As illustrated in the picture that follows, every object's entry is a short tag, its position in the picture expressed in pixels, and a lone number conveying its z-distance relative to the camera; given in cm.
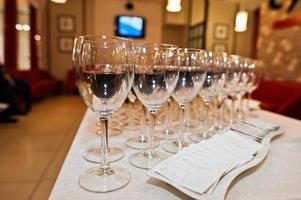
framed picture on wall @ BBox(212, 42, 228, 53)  706
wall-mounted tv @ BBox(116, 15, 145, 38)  654
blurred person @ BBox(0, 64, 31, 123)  324
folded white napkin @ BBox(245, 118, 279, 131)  76
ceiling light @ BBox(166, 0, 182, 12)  315
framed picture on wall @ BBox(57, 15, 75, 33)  662
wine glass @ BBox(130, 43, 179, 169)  53
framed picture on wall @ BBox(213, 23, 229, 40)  698
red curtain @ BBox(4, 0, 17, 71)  465
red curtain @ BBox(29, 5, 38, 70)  582
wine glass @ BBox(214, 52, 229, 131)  77
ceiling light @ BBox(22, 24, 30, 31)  608
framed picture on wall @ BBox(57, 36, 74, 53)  675
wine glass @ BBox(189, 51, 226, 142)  70
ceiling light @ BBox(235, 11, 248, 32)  440
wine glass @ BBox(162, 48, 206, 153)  60
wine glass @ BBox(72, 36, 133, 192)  45
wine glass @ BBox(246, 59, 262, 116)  93
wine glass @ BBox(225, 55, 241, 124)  79
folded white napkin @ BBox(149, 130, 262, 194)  41
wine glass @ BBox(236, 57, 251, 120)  86
